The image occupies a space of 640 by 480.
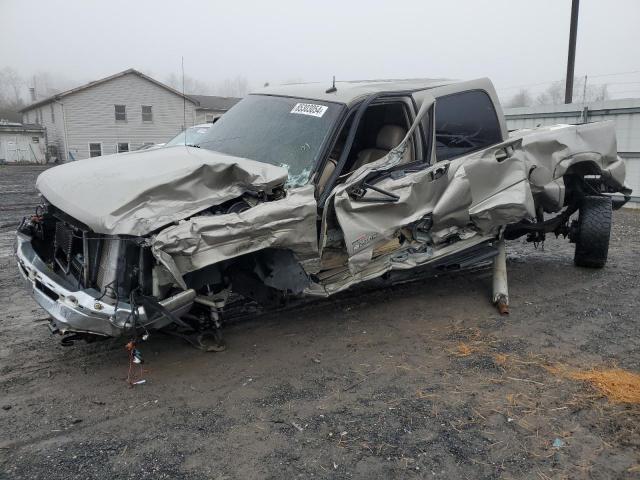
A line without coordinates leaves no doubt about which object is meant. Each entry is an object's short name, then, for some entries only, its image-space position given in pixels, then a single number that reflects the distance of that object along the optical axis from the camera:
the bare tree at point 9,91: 101.26
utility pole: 16.30
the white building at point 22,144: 35.00
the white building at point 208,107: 37.03
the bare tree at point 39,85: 56.29
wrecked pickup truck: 3.52
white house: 32.78
